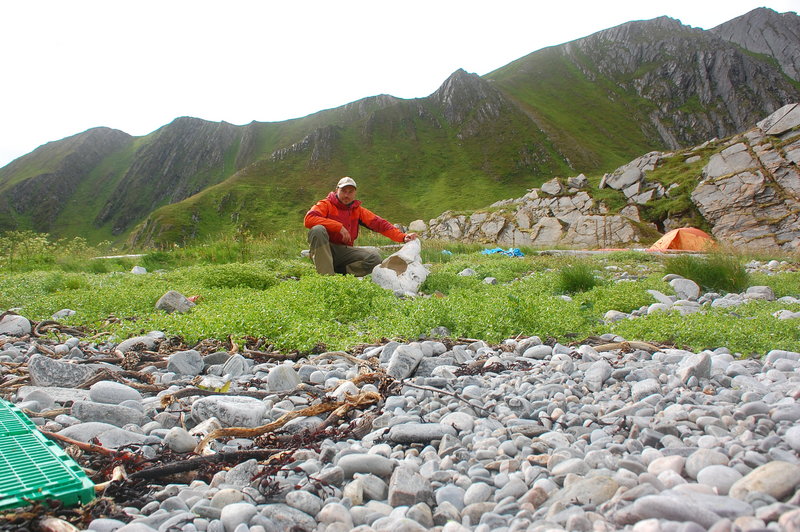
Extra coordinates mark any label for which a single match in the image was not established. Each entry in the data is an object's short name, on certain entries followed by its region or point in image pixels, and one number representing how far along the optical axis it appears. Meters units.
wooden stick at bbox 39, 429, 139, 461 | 2.39
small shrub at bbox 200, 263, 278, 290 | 8.52
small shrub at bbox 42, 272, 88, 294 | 8.74
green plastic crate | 1.88
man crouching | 9.50
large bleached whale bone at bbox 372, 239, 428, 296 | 8.69
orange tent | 22.72
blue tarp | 16.64
